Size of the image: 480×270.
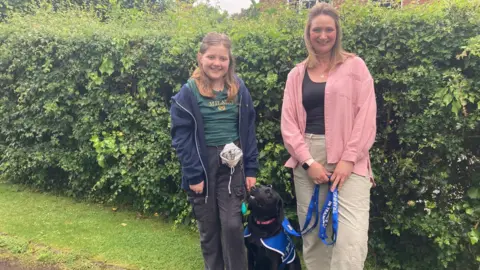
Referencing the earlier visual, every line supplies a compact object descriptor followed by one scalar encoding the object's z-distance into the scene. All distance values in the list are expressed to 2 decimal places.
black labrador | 3.13
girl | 3.03
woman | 2.78
